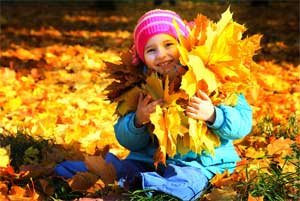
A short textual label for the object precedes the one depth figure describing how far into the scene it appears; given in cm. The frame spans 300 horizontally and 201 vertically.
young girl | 392
